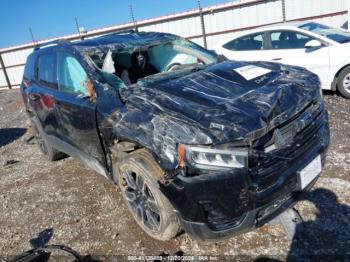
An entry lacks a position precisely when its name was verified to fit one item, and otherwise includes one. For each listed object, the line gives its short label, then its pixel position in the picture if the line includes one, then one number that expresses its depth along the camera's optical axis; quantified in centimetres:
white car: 614
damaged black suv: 228
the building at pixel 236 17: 1122
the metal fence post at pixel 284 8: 1172
